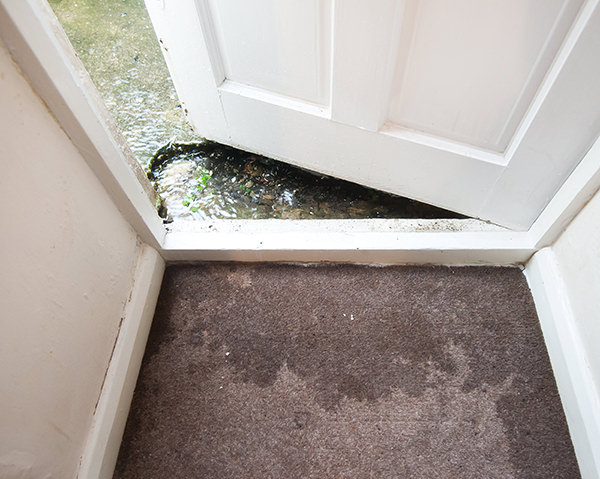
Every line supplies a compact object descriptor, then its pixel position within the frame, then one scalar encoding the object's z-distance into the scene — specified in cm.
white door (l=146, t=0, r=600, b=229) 80
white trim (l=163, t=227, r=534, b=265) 113
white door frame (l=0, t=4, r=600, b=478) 73
